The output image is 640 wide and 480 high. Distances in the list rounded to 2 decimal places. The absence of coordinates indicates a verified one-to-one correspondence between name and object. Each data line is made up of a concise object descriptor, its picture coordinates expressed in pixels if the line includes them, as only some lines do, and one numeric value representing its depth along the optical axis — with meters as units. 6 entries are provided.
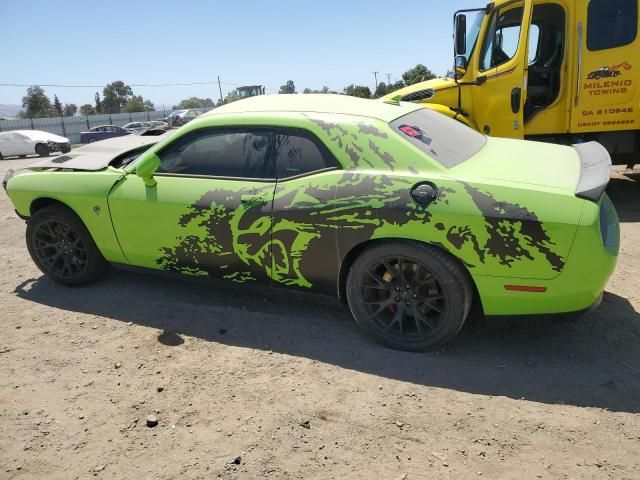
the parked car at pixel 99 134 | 27.48
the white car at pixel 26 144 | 21.27
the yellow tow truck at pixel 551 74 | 6.02
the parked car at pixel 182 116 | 29.30
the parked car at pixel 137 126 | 29.77
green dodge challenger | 2.76
